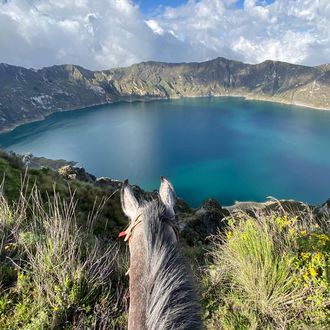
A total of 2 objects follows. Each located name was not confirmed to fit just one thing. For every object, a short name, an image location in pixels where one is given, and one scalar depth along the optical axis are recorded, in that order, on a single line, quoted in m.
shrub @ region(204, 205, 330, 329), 2.35
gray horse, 1.23
